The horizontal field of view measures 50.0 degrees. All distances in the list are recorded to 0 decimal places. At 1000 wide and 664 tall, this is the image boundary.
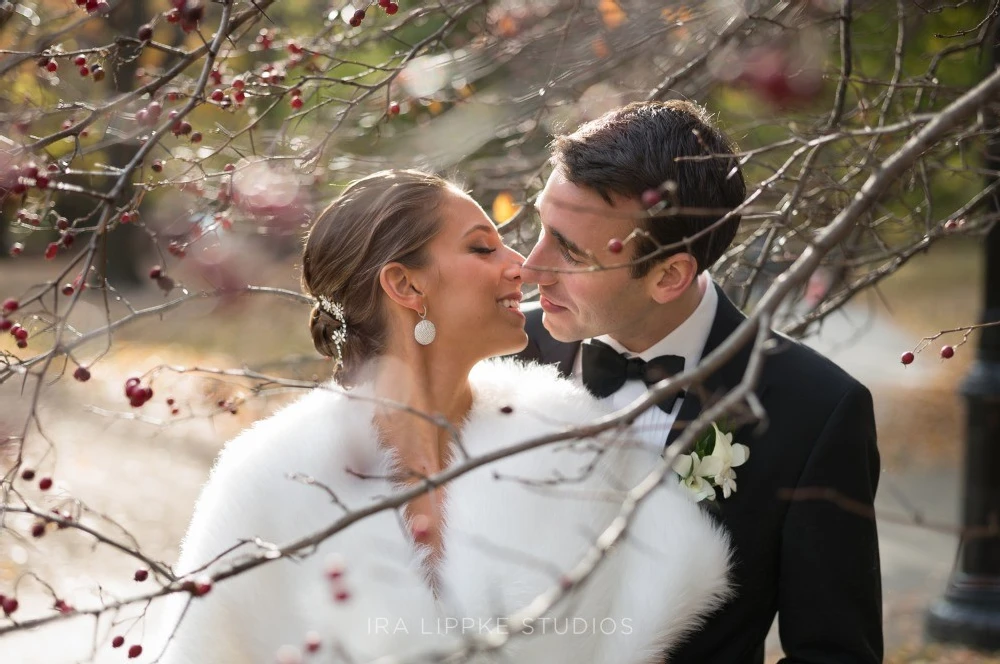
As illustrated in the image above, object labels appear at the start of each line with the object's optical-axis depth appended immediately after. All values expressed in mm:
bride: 2676
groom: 2836
